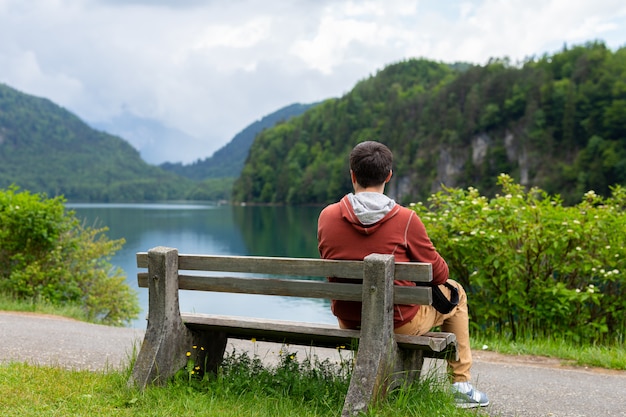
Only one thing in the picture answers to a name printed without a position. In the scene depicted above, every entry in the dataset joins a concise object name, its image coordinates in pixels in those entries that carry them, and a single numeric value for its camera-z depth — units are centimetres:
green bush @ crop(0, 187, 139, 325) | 1171
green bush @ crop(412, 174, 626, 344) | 864
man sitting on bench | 435
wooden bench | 417
